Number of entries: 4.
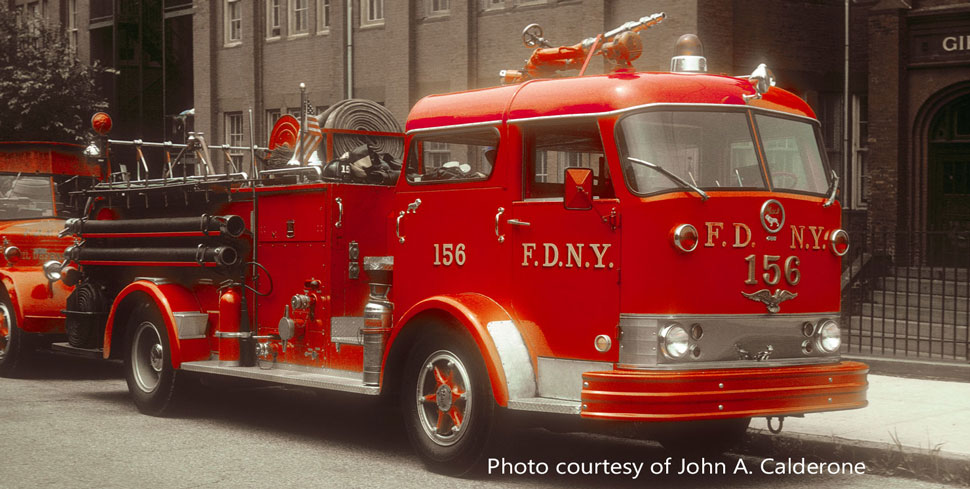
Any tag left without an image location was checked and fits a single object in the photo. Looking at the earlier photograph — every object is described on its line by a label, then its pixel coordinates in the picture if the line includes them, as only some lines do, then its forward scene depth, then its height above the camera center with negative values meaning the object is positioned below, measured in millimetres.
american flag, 10055 +518
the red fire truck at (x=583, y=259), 7227 -375
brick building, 19109 +2643
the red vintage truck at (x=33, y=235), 13352 -371
